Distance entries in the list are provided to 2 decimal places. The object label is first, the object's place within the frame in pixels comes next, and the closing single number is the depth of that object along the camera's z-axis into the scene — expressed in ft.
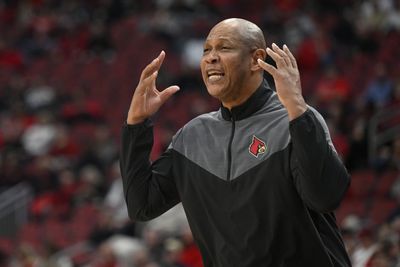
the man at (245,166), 21.98
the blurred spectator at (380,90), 72.59
